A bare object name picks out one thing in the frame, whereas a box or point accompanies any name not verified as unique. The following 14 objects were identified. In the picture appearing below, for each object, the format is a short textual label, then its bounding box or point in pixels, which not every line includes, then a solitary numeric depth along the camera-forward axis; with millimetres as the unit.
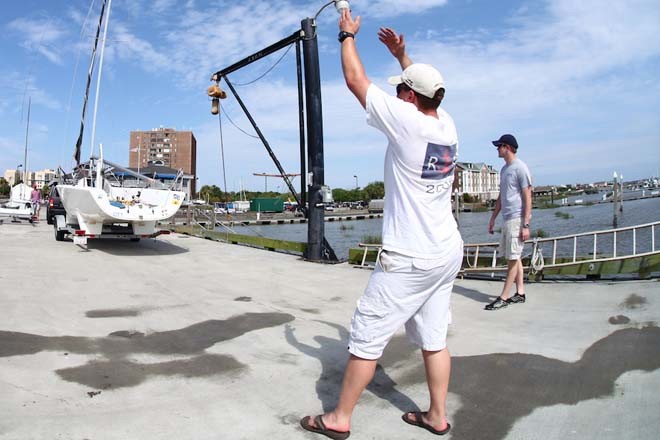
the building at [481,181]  140375
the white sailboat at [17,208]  18422
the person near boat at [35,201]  19528
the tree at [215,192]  133300
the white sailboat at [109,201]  9328
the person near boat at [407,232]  2312
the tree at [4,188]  102612
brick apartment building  122062
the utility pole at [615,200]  36031
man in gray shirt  5148
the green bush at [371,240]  24100
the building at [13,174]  151325
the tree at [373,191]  144875
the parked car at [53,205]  16817
